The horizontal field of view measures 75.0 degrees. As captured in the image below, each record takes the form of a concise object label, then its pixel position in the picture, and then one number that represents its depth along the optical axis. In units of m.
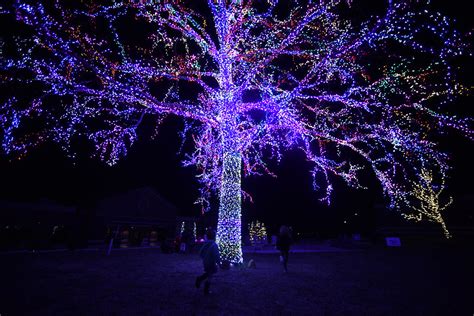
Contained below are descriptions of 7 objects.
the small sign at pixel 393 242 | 25.90
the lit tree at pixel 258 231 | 41.09
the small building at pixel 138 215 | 28.56
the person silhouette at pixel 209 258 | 6.50
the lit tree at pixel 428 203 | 27.58
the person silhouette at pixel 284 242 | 10.05
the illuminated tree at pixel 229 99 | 9.45
